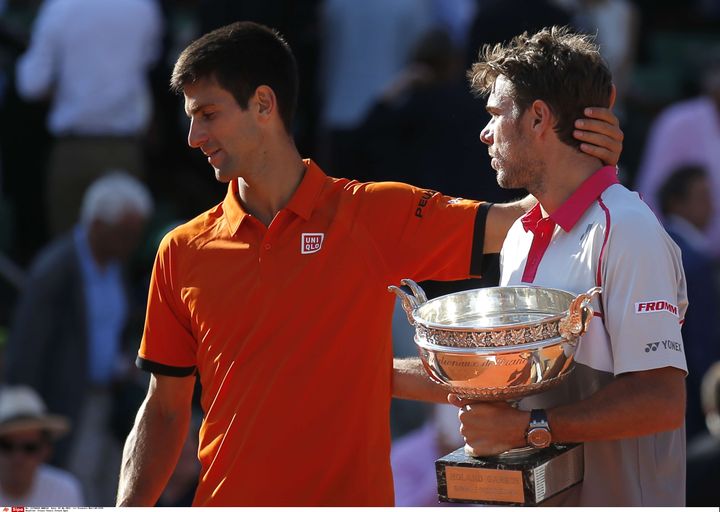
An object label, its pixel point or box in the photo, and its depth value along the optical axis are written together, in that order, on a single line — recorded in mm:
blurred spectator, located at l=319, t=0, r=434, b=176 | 17391
